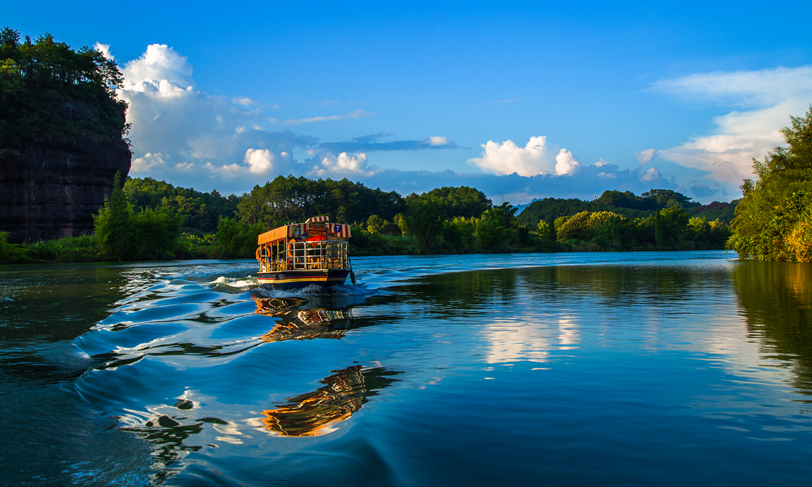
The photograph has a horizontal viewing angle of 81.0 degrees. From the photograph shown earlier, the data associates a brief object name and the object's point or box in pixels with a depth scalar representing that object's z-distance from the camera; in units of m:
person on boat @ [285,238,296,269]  21.68
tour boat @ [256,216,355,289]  20.00
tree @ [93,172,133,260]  57.94
